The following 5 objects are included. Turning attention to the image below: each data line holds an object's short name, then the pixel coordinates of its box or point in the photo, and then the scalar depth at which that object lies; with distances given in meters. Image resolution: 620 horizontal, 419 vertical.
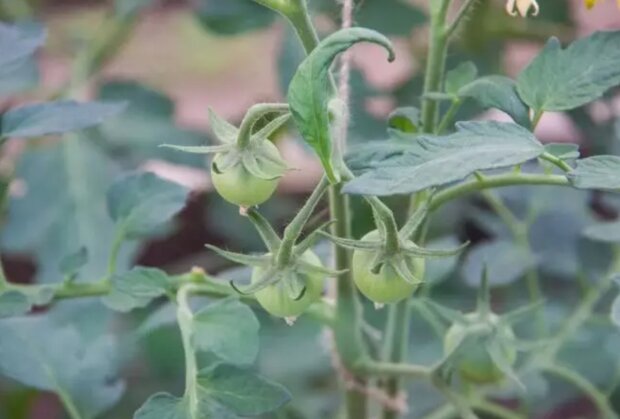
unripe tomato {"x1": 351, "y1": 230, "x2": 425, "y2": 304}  0.64
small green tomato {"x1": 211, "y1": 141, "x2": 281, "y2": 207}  0.64
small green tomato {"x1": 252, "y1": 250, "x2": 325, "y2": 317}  0.65
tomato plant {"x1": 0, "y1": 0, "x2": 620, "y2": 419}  0.64
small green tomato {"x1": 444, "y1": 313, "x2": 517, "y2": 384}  0.71
